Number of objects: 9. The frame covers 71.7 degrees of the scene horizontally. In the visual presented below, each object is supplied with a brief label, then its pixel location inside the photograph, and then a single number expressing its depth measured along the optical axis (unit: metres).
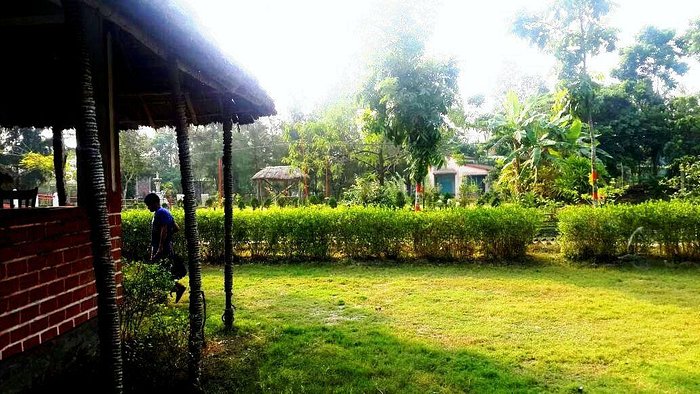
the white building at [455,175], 37.69
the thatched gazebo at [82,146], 2.20
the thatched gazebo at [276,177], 27.92
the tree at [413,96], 13.33
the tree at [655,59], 31.14
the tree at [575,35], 15.09
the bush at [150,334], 3.96
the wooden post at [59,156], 5.33
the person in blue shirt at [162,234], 7.04
